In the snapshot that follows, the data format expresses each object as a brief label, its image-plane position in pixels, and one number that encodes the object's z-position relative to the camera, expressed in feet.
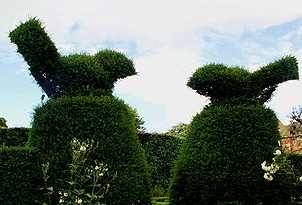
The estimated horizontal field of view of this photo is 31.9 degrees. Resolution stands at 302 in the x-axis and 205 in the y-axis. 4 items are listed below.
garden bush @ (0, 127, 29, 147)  58.34
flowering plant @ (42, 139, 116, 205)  25.71
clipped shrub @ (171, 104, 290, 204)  33.37
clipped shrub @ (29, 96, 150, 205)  29.73
